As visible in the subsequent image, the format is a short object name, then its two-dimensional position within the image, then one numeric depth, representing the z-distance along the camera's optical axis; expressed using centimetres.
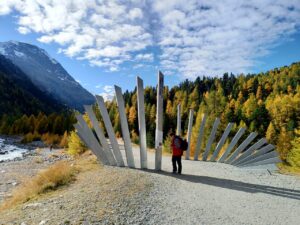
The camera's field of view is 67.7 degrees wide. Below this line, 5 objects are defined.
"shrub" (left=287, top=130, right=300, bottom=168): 1926
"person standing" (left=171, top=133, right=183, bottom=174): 886
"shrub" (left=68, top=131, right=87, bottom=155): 1851
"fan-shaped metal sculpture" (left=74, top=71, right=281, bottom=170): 874
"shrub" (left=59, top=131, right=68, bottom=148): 3946
